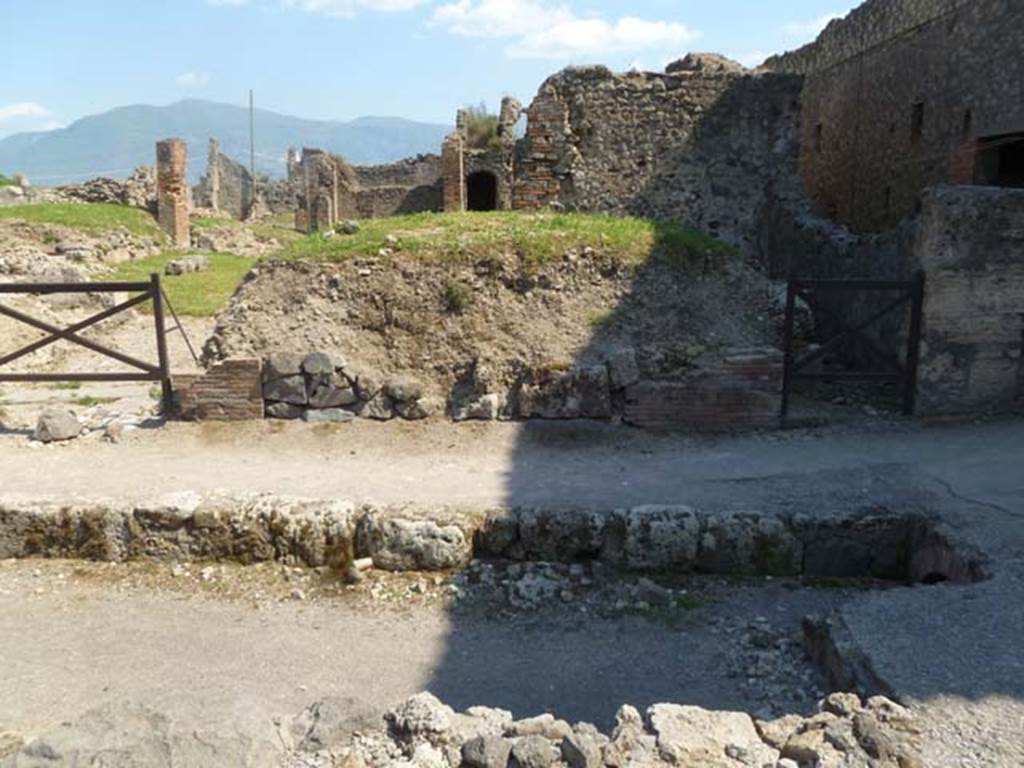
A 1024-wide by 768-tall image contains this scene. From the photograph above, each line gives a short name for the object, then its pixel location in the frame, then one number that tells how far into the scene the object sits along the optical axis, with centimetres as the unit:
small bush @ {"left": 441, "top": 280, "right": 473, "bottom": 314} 894
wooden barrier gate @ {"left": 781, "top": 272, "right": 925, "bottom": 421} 811
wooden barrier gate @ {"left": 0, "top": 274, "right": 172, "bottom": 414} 848
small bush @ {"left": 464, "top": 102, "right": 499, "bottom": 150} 2209
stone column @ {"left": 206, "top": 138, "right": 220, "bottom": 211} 3669
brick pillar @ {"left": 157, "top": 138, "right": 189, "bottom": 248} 2273
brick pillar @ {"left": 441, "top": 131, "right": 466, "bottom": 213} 2066
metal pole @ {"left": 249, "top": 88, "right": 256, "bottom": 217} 3938
